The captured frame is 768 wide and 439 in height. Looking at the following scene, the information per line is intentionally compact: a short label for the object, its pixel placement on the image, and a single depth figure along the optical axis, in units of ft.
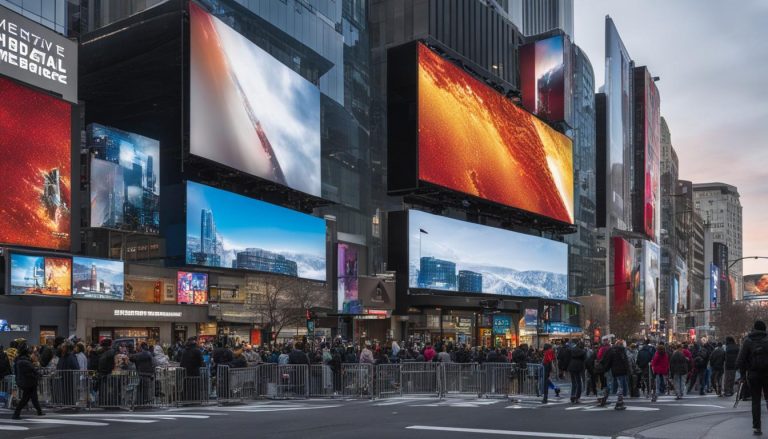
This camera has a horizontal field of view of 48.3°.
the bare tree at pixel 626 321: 299.17
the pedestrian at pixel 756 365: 42.14
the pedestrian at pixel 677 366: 83.20
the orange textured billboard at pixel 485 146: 215.72
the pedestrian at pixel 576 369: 74.95
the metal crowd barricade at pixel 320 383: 88.53
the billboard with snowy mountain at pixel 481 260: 217.36
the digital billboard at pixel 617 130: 395.14
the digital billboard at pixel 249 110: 163.53
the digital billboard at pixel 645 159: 442.91
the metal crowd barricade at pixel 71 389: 68.64
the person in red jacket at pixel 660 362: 81.97
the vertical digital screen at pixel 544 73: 301.22
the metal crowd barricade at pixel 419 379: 90.99
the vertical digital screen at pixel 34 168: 129.18
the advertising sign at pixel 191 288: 161.38
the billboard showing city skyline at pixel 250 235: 162.61
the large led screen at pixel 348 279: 211.00
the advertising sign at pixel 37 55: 133.08
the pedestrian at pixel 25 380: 59.57
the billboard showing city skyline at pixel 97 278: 138.51
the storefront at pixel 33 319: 128.98
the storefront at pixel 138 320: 141.28
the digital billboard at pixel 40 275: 128.06
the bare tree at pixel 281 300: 176.14
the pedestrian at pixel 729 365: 80.84
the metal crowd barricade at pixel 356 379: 87.81
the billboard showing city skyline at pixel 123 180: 149.79
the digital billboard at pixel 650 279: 421.18
